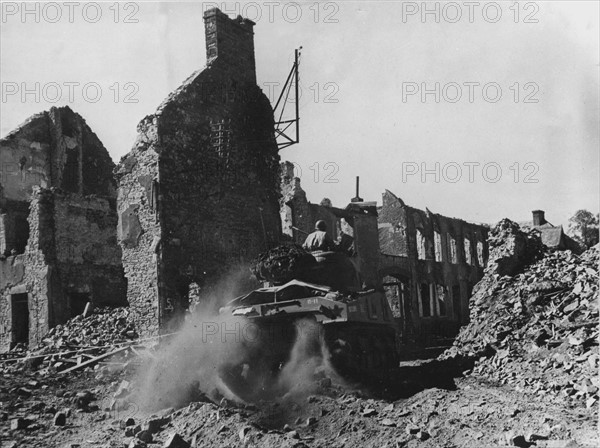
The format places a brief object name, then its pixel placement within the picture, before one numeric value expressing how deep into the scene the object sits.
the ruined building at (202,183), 17.36
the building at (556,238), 37.44
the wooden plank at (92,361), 14.33
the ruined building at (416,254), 27.94
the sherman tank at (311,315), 11.79
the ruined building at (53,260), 21.86
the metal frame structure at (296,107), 20.52
